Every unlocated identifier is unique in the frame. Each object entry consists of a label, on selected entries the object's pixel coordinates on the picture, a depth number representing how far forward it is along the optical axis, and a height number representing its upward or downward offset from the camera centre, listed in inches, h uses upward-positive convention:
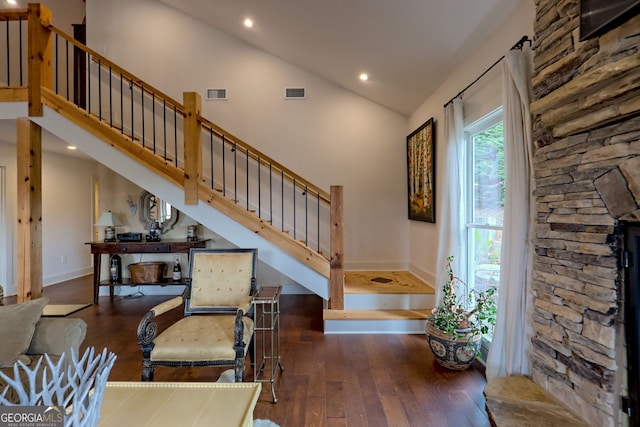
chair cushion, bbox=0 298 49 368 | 67.5 -26.9
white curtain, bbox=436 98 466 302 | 118.1 +6.0
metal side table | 92.1 -51.5
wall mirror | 189.9 +1.4
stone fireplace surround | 54.6 +3.5
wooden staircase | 129.9 +11.0
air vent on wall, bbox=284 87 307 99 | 191.6 +79.1
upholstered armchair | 78.9 -32.7
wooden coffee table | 52.6 -36.3
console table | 167.2 -18.6
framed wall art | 153.9 +24.7
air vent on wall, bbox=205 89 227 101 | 190.5 +77.4
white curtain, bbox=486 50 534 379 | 81.1 +1.1
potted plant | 99.5 -39.0
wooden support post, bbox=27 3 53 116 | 131.0 +70.5
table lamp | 176.2 -4.7
